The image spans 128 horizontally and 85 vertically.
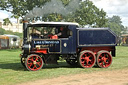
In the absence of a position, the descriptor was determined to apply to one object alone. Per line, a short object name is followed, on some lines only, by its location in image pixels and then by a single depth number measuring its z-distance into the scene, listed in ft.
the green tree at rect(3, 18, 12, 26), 97.94
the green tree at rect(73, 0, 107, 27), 109.60
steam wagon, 31.96
